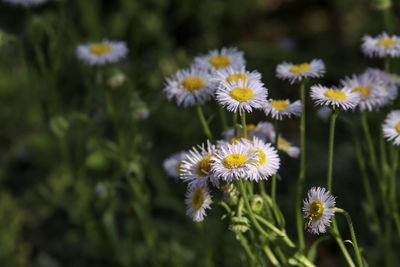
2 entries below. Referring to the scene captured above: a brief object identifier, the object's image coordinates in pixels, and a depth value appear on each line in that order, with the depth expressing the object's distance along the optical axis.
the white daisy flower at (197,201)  0.43
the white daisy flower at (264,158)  0.43
